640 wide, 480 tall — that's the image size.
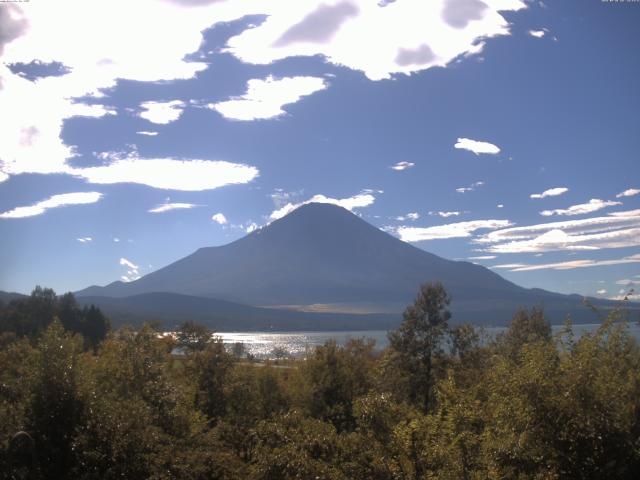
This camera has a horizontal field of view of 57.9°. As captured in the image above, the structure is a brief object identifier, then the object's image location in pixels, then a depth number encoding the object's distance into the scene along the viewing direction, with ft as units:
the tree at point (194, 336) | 148.87
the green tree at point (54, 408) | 56.65
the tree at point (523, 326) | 161.27
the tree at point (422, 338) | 127.65
